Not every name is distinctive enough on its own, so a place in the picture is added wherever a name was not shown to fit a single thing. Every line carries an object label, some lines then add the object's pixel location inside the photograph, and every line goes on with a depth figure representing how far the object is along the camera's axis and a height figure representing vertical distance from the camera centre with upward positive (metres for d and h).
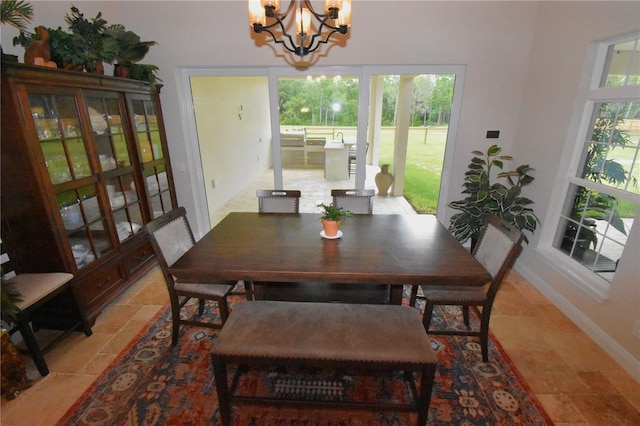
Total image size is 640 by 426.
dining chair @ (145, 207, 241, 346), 1.87 -1.06
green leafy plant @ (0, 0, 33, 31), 1.78 +0.72
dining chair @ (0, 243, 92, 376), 1.71 -1.05
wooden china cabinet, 1.83 -0.36
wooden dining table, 1.55 -0.76
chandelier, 1.49 +0.60
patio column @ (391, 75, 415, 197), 3.33 -0.07
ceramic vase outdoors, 4.12 -0.74
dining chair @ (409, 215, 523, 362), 1.74 -1.02
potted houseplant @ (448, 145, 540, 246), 2.69 -0.73
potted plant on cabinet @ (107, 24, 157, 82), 2.46 +0.68
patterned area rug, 1.56 -1.53
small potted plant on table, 1.95 -0.61
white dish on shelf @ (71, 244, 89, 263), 2.18 -0.93
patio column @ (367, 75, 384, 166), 3.29 +0.10
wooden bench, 1.35 -1.03
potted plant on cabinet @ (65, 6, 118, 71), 2.19 +0.67
